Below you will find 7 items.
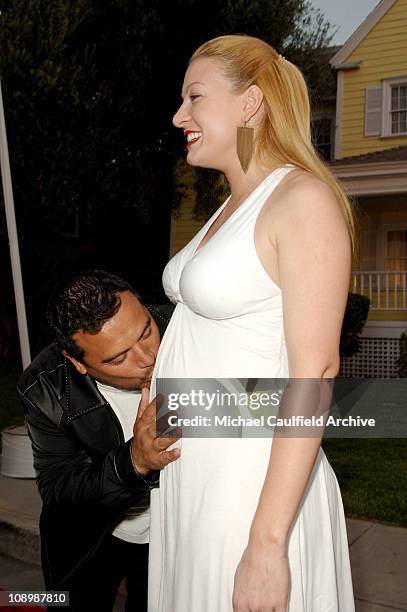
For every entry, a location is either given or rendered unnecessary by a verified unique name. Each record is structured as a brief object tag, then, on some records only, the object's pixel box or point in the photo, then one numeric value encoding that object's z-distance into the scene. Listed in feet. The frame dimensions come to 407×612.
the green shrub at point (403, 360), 39.68
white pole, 18.37
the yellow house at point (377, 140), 45.21
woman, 4.54
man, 6.56
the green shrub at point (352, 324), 40.55
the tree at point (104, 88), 34.99
